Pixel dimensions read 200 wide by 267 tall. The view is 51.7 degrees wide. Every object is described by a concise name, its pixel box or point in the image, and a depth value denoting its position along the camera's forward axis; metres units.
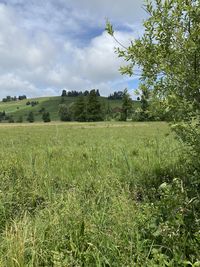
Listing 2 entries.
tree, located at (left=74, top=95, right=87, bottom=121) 73.73
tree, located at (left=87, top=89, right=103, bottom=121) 72.01
